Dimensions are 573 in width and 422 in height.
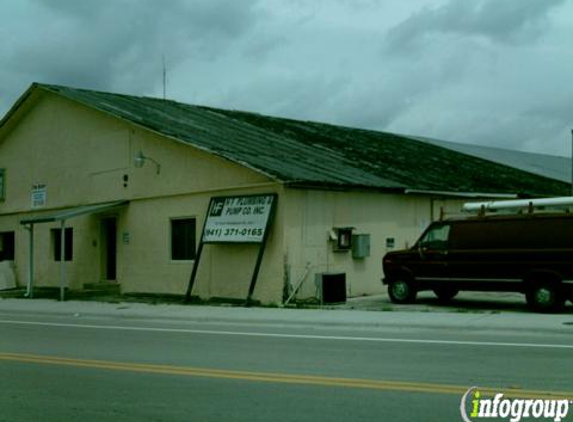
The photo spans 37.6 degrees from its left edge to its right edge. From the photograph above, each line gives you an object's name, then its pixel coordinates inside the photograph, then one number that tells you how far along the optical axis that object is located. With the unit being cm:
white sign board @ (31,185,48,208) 3131
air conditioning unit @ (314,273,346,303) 2111
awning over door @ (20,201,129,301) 2564
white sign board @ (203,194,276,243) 2180
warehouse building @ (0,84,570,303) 2222
